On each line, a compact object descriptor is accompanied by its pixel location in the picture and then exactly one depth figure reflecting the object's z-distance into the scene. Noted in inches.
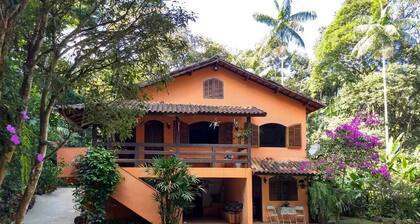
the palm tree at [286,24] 1230.9
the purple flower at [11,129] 193.5
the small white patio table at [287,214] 684.7
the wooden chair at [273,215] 679.1
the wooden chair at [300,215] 688.4
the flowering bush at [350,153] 654.5
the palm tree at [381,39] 1044.7
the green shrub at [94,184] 556.1
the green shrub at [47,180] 797.2
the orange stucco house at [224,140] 624.3
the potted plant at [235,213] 654.5
